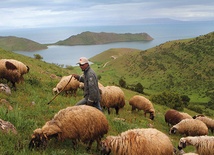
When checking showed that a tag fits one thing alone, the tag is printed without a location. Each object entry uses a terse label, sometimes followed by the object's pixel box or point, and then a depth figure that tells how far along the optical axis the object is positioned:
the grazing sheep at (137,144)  7.44
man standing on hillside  8.98
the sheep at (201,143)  10.48
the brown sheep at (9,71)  13.78
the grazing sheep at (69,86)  17.22
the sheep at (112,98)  15.69
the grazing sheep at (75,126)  7.38
